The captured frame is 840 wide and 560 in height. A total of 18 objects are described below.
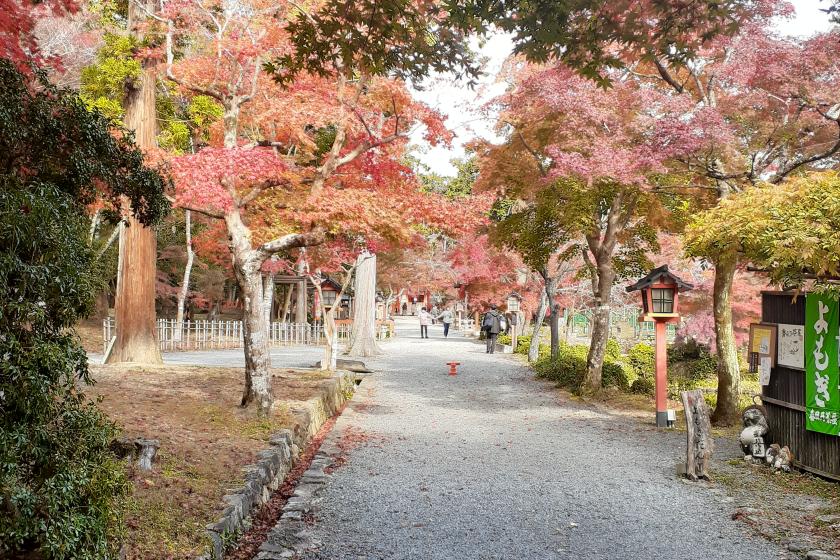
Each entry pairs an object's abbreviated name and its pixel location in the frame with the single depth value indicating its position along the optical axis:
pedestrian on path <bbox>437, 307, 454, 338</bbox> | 35.41
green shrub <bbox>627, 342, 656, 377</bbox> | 17.71
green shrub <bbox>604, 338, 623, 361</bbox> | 21.04
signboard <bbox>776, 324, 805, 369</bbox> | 7.36
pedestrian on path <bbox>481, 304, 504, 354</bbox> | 25.09
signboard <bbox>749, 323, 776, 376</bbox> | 7.88
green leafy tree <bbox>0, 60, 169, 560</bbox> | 2.74
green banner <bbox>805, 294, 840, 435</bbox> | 6.76
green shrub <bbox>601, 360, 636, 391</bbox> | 14.30
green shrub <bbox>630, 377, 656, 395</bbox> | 14.18
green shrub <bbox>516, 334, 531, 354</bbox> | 24.93
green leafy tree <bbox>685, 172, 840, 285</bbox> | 6.09
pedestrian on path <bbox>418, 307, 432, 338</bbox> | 34.59
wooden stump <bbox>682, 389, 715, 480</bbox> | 6.88
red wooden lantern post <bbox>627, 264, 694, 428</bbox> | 10.62
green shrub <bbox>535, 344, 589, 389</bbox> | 15.15
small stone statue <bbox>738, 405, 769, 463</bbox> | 7.69
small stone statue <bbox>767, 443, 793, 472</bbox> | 7.25
